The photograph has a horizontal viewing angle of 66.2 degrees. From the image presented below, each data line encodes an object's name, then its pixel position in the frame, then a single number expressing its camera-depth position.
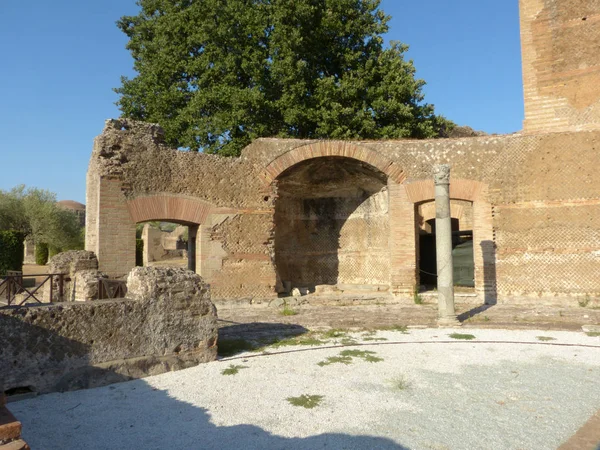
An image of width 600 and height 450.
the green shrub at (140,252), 27.91
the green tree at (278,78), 16.86
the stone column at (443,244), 8.44
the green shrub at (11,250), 19.41
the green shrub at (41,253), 27.88
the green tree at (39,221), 29.56
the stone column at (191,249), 12.15
